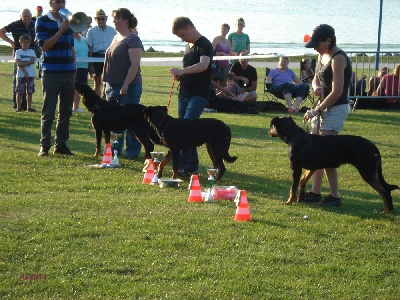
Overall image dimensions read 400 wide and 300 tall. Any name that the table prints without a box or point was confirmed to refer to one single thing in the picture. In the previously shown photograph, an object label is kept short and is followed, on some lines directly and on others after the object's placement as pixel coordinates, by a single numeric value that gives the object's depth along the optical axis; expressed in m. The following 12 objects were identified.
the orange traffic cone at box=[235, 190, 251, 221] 10.24
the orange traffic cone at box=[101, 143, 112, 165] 14.36
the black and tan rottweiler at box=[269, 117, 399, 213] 10.91
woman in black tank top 10.99
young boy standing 22.09
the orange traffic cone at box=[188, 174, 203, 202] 11.49
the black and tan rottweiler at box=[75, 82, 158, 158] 14.81
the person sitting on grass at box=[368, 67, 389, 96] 25.37
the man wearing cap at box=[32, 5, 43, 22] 23.80
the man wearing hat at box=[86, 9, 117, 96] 22.00
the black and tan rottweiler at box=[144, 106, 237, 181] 12.99
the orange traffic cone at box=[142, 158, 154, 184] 12.94
